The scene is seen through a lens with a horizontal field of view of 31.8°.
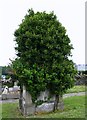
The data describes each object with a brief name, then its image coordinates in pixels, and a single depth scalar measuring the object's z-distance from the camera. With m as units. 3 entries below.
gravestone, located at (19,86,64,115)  6.30
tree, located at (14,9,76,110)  6.26
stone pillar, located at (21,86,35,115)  6.29
